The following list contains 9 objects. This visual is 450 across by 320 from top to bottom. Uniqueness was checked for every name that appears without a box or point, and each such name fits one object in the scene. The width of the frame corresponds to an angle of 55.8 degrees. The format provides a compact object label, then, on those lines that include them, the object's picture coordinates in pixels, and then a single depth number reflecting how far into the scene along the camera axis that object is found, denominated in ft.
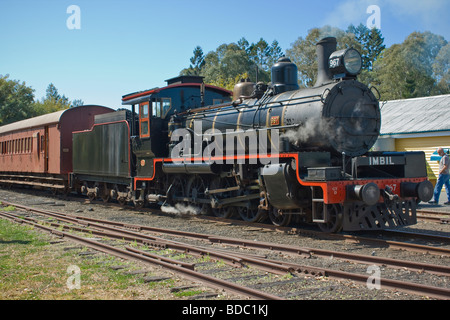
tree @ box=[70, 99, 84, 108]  421.38
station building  63.05
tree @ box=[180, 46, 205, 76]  267.18
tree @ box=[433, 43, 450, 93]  136.67
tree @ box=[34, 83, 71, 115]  242.58
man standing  43.73
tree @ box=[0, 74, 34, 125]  157.07
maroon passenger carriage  61.98
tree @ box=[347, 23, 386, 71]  211.20
